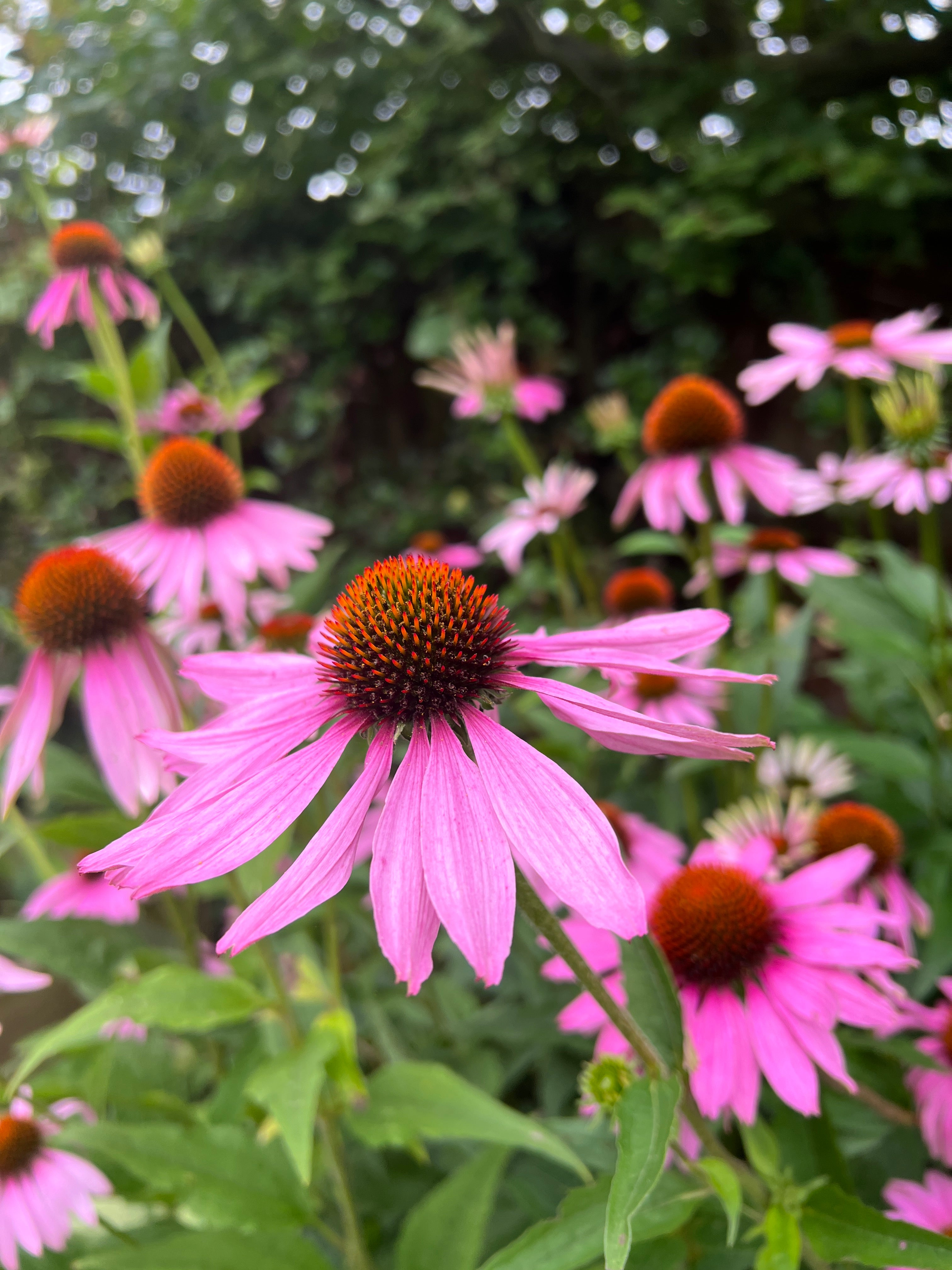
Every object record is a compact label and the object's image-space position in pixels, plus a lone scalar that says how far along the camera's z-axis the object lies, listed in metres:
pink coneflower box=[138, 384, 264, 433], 0.46
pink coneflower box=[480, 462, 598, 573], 0.42
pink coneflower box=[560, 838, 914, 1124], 0.20
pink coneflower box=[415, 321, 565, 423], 0.46
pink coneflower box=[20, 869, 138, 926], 0.35
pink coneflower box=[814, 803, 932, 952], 0.29
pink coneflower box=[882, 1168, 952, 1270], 0.23
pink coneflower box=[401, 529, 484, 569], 0.50
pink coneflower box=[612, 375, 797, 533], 0.35
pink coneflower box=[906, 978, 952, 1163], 0.24
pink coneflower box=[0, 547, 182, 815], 0.26
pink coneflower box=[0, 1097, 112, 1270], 0.26
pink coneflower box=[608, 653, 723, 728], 0.36
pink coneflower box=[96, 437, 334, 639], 0.31
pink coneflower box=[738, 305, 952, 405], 0.37
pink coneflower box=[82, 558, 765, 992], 0.15
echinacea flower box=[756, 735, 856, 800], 0.35
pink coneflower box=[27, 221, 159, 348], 0.41
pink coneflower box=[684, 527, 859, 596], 0.37
